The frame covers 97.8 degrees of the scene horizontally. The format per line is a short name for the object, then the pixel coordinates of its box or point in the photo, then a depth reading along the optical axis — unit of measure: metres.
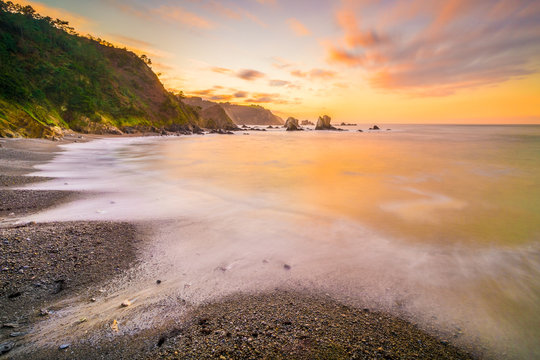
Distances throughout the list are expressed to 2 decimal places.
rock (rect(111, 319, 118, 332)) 2.88
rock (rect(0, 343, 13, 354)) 2.47
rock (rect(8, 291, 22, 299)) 3.22
